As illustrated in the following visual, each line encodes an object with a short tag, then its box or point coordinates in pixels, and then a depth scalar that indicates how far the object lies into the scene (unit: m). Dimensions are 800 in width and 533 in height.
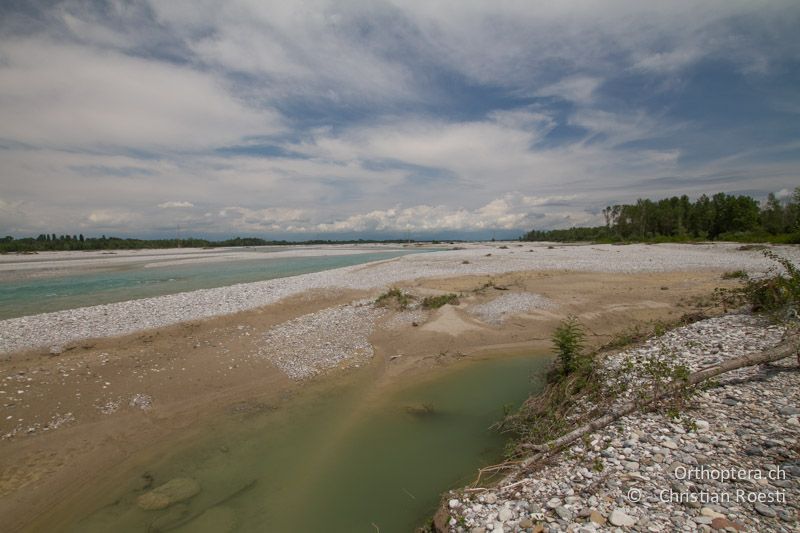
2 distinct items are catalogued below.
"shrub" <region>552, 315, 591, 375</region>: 10.34
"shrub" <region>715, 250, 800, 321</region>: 10.14
